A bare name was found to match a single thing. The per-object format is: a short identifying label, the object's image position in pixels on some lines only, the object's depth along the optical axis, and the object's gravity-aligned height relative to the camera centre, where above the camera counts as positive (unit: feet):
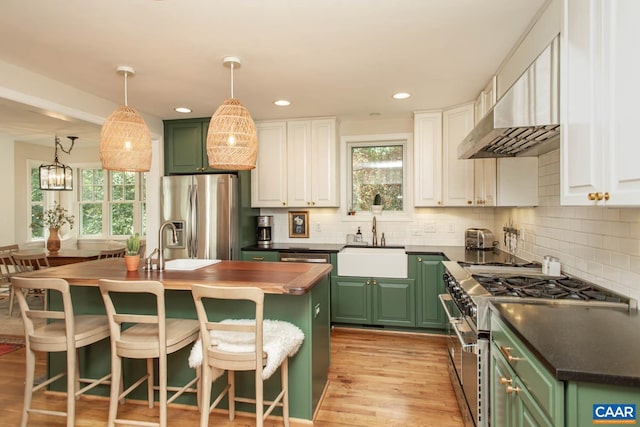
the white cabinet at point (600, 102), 3.76 +1.24
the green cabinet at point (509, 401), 4.10 -2.47
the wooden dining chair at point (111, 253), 16.44 -1.99
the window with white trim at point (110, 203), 21.48 +0.38
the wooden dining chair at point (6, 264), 15.45 -2.35
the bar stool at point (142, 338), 6.21 -2.36
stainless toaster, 12.16 -1.02
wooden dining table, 15.75 -2.04
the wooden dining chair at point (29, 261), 15.11 -2.19
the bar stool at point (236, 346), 5.69 -2.33
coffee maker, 14.74 -0.81
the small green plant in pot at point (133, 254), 8.15 -1.00
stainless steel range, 5.87 -1.56
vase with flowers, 16.63 -0.71
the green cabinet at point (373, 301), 12.41 -3.19
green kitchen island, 7.18 -2.10
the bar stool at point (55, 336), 6.61 -2.39
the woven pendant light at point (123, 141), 8.04 +1.52
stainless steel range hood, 5.59 +1.59
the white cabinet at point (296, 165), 13.75 +1.69
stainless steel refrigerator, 12.92 -0.31
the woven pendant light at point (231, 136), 7.56 +1.53
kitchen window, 14.61 +1.48
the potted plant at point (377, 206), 14.42 +0.11
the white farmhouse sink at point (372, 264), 12.45 -1.91
